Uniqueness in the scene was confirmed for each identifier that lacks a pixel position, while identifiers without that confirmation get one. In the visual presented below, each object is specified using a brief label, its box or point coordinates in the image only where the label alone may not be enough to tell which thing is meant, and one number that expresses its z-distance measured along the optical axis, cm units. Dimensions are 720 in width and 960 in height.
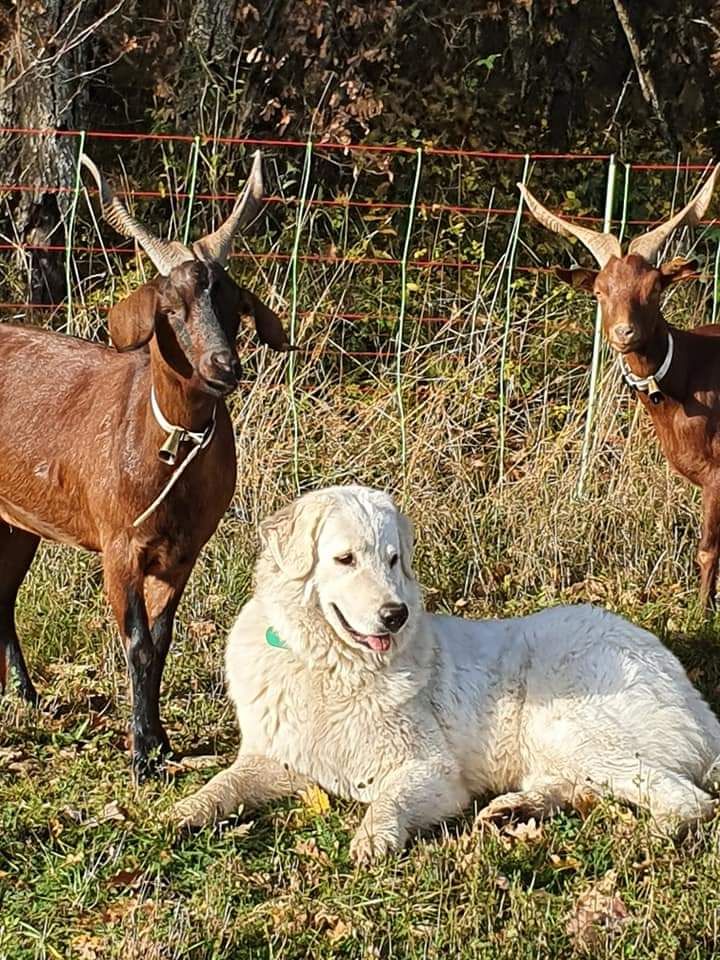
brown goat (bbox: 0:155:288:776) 452
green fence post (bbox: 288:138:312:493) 684
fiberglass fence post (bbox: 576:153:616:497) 693
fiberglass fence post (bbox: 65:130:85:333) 673
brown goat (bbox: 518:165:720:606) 621
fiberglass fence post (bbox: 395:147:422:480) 694
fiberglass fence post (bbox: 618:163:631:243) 694
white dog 436
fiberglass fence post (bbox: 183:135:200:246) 665
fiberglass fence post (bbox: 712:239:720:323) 743
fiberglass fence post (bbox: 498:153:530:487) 700
